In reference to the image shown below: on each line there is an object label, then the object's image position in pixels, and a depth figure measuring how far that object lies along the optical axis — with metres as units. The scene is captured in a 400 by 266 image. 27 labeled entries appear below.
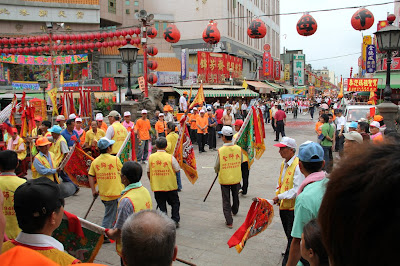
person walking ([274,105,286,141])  15.90
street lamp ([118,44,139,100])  12.26
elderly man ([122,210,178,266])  1.83
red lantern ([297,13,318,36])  12.82
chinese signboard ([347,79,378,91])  20.20
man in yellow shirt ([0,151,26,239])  3.83
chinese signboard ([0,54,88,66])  25.14
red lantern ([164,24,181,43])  16.75
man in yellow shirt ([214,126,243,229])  5.93
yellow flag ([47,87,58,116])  13.84
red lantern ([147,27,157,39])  16.81
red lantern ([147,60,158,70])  17.61
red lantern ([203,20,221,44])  16.09
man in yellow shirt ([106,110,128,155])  8.63
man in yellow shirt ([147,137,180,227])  5.69
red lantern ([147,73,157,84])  19.08
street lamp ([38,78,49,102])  18.19
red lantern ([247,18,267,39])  14.30
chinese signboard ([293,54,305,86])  68.62
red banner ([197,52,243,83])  30.98
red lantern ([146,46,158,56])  16.62
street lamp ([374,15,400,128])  8.78
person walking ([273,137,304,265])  4.11
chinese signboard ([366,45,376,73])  26.45
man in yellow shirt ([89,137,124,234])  5.21
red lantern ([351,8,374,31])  12.27
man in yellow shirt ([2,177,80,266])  2.20
